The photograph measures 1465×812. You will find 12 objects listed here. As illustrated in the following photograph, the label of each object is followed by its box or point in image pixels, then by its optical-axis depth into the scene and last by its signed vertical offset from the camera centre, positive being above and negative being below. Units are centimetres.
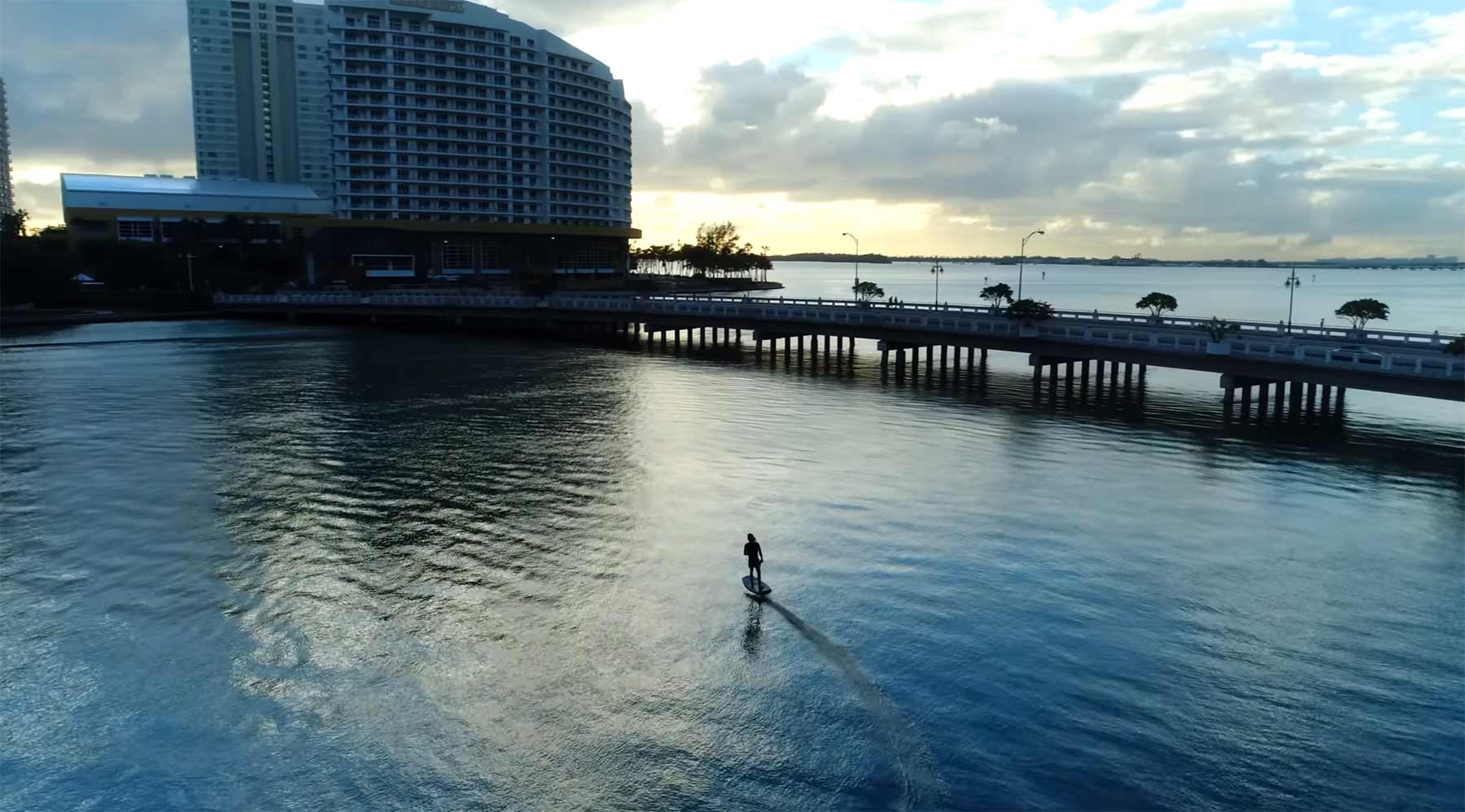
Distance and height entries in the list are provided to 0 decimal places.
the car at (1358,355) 5009 -208
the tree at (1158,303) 7819 +89
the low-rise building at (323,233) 14862 +1187
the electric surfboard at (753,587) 2558 -737
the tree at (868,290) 11412 +242
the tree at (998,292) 8818 +178
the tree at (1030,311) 7169 +8
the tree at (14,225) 15760 +1323
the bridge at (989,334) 5197 -169
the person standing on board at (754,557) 2539 -655
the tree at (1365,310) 6594 +38
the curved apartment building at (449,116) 16455 +3372
